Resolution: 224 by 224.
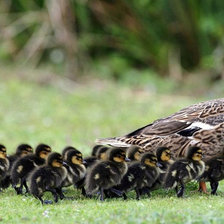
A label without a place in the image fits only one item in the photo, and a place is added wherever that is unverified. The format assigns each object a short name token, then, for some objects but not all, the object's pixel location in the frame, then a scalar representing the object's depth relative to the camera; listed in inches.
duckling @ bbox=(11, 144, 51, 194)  627.5
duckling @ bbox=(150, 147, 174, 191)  633.6
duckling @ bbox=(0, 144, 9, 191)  640.7
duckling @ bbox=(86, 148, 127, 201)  602.5
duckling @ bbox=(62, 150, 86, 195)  613.6
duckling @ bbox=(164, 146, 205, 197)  617.9
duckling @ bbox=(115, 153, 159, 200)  613.3
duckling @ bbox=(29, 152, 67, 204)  584.7
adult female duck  661.3
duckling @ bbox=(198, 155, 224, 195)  638.5
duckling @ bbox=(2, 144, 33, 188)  655.8
